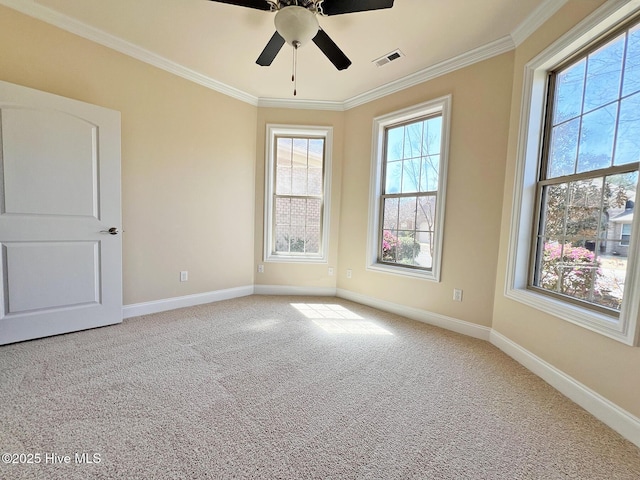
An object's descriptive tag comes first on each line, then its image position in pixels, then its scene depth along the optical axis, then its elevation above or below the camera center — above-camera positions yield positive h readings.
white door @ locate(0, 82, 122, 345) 2.11 -0.06
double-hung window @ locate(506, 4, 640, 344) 1.59 +0.33
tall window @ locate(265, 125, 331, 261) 3.83 +0.31
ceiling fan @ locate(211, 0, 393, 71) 1.68 +1.32
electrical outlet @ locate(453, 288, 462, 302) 2.71 -0.70
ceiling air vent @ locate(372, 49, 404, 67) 2.60 +1.64
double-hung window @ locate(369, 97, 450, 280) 2.91 +0.40
